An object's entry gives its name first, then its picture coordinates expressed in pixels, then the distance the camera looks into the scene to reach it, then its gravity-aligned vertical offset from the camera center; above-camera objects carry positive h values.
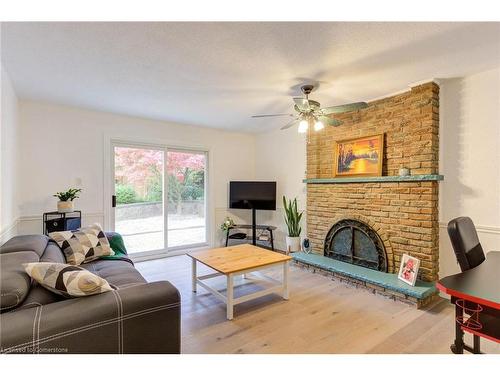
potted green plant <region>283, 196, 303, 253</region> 4.21 -0.79
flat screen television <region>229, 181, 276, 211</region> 4.73 -0.23
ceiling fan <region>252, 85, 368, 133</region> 2.53 +0.77
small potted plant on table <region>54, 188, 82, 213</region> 3.14 -0.24
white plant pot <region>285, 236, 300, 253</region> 4.20 -1.03
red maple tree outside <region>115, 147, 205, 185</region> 4.08 +0.33
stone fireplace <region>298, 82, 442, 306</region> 2.76 -0.14
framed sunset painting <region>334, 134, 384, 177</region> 3.27 +0.38
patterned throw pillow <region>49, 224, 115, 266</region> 2.46 -0.65
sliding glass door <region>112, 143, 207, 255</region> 4.11 -0.27
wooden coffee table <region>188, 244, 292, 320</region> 2.37 -0.85
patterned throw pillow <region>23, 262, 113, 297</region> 1.32 -0.53
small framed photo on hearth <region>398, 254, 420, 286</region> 2.66 -0.95
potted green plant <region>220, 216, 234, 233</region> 4.93 -0.83
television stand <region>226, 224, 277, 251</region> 4.70 -1.04
